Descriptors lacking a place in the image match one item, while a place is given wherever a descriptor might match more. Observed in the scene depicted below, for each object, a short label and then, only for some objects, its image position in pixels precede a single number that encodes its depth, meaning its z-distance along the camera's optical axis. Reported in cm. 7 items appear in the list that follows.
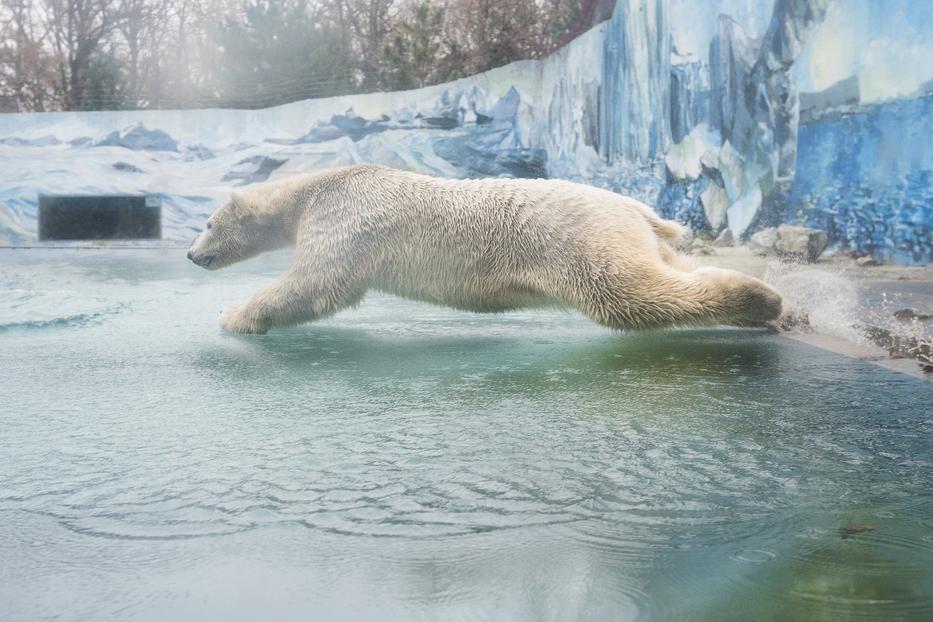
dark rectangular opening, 1478
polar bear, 337
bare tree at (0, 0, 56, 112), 1542
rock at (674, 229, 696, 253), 692
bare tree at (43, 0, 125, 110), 1555
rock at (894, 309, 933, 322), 359
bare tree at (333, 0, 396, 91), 1466
